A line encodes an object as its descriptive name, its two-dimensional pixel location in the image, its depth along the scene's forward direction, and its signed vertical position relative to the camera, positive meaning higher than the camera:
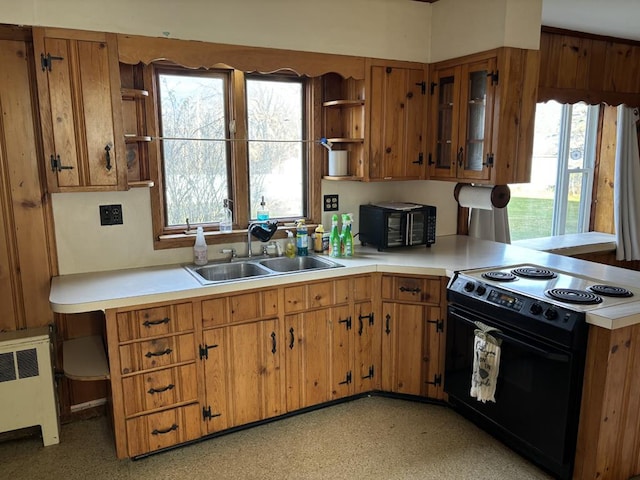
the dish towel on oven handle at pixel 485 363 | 2.38 -0.98
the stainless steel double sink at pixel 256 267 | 2.84 -0.62
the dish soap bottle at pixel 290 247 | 3.10 -0.53
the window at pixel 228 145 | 2.87 +0.11
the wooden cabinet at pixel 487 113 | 2.79 +0.30
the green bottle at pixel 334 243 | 3.09 -0.50
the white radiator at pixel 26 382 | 2.40 -1.08
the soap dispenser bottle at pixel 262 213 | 3.07 -0.32
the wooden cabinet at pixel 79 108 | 2.30 +0.26
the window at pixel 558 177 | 4.24 -0.13
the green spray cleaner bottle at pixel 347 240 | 3.07 -0.48
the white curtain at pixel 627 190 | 4.22 -0.24
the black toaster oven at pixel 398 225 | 3.15 -0.40
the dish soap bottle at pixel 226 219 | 3.01 -0.34
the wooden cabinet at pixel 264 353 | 2.34 -1.01
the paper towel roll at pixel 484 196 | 3.06 -0.21
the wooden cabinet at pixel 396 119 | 3.10 +0.28
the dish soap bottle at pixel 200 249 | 2.85 -0.50
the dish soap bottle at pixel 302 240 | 3.10 -0.49
